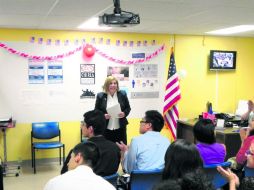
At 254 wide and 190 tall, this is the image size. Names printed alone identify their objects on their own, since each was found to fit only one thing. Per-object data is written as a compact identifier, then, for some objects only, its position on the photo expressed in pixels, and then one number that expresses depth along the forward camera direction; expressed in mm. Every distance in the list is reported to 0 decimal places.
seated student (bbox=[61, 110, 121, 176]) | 2770
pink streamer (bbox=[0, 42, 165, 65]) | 5609
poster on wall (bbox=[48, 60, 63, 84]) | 5848
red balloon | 5926
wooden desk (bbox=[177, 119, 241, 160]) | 5395
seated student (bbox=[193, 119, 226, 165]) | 3148
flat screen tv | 6707
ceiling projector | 3329
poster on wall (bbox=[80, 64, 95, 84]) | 6020
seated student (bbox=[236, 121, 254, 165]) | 3514
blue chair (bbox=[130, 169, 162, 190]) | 2629
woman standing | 4754
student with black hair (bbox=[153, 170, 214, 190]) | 1294
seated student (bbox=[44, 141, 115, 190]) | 1777
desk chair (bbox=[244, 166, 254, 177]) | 2783
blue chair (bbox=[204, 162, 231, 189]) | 2801
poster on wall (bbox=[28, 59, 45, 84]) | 5730
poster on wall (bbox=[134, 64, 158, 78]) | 6336
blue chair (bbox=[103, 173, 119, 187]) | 2594
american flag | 6301
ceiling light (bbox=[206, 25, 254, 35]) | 5582
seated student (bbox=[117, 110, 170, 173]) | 2949
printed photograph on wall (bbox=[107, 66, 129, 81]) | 6184
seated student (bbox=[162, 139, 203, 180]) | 1896
